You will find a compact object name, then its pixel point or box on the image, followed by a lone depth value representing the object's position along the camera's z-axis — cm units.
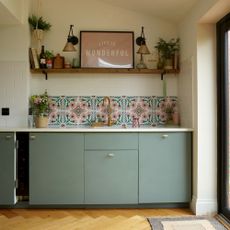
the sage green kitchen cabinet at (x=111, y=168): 304
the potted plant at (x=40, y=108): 335
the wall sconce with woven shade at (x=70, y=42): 327
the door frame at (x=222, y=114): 282
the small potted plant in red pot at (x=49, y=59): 343
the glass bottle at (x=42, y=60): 343
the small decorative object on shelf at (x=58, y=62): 344
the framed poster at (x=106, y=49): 353
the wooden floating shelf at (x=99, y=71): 343
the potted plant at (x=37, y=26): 342
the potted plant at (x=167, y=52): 351
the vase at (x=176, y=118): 349
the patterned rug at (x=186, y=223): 261
